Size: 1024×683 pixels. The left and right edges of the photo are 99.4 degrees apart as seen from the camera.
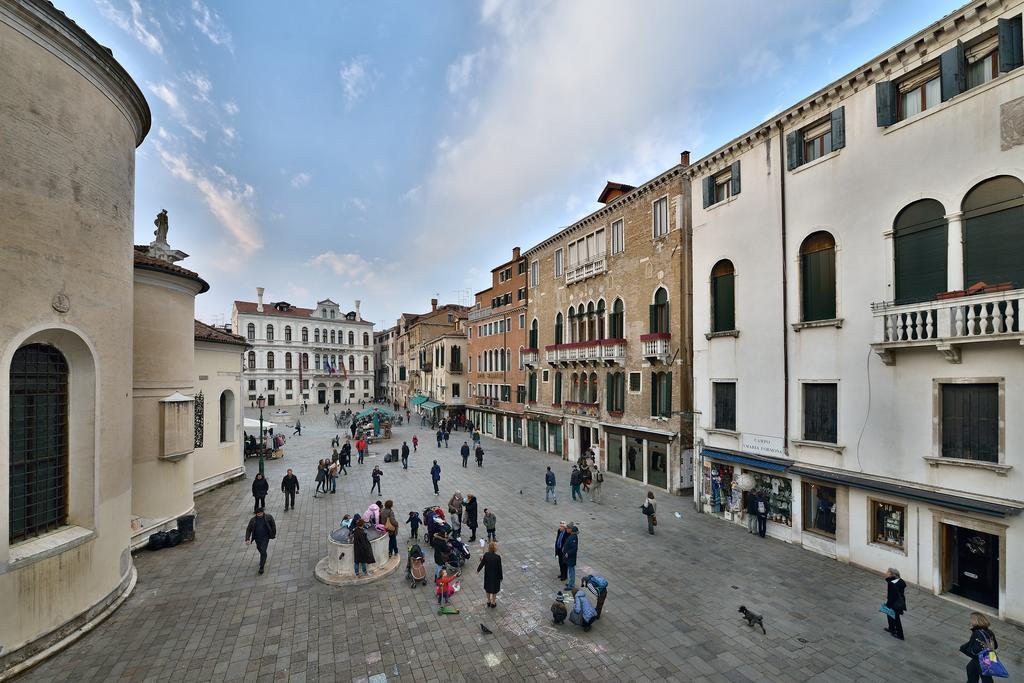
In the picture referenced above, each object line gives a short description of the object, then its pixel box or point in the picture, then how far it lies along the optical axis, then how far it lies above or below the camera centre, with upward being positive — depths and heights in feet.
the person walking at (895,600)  27.89 -16.75
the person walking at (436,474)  61.05 -17.93
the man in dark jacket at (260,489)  51.34 -16.62
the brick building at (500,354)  107.96 -1.91
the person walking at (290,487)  53.57 -17.07
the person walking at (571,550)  33.60 -15.81
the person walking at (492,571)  30.89 -16.05
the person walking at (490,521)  42.42 -17.09
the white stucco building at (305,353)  214.90 -2.51
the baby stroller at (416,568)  34.86 -17.81
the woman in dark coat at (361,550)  35.47 -16.50
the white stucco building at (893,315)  31.07 +2.39
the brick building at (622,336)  61.52 +1.64
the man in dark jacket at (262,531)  36.06 -15.22
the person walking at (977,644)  21.43 -15.01
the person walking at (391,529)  40.21 -16.79
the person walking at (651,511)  46.42 -17.71
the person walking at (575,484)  58.65 -18.66
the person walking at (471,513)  44.50 -17.05
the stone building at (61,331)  23.72 +1.23
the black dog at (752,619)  28.95 -18.42
